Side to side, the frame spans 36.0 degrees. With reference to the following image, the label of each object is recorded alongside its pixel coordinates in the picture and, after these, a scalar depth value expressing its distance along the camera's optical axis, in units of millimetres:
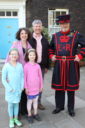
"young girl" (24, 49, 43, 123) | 2284
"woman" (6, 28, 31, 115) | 2359
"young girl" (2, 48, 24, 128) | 2188
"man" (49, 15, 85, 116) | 2439
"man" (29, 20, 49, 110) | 2495
